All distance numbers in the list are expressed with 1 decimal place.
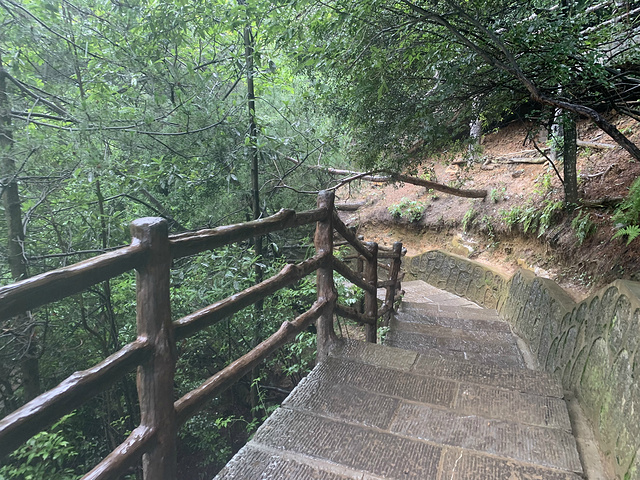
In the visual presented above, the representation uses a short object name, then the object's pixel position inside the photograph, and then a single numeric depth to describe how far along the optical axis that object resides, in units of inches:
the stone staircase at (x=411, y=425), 63.6
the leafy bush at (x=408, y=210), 424.8
